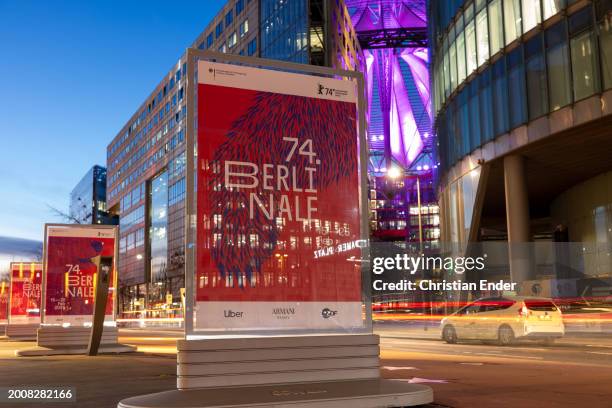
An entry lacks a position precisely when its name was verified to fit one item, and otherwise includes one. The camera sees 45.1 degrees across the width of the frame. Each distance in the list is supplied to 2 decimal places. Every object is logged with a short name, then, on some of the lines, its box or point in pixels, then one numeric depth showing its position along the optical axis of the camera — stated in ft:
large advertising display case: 24.52
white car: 70.59
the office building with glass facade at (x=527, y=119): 98.58
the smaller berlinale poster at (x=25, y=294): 111.24
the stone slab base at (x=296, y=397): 20.44
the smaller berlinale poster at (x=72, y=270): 67.26
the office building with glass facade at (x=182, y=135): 236.22
